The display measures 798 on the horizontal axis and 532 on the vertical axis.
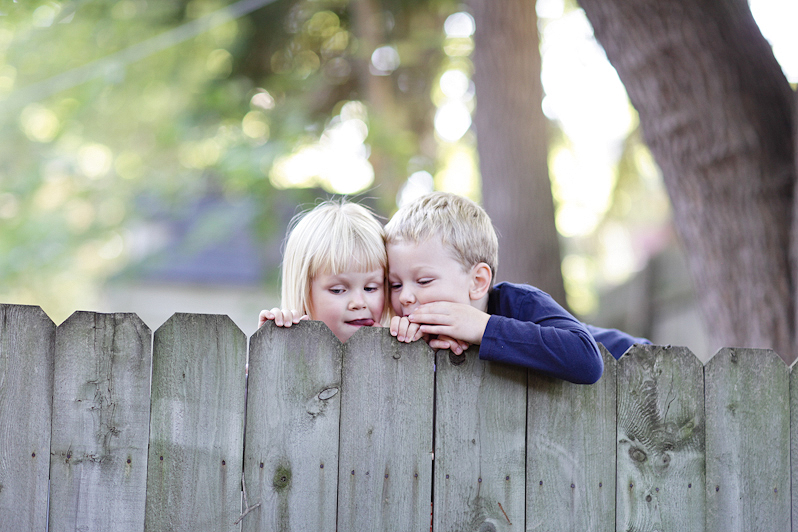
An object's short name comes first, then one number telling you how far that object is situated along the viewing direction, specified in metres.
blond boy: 1.98
